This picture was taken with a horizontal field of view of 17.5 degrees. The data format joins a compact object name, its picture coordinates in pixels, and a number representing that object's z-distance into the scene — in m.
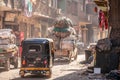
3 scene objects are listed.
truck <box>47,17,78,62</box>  31.44
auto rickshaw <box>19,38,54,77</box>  20.30
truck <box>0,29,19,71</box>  23.08
